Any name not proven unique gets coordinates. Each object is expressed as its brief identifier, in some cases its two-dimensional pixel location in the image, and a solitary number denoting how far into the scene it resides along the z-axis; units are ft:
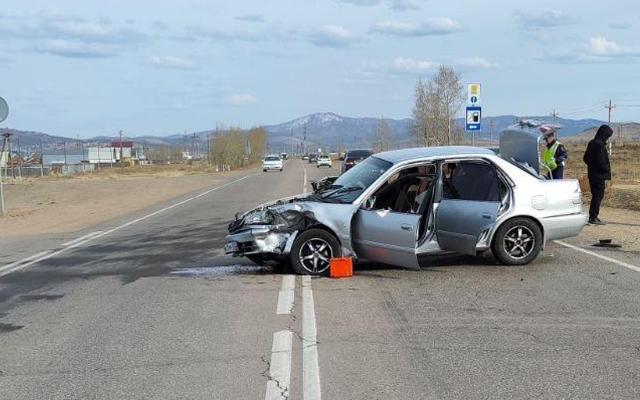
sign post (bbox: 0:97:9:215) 65.41
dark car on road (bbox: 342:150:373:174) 116.67
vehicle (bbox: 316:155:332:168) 229.66
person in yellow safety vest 43.96
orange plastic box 28.35
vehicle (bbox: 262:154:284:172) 204.74
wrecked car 28.53
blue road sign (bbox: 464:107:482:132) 67.62
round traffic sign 65.41
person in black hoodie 44.55
